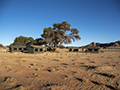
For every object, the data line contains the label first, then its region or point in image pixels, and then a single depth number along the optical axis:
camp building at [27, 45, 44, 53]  31.94
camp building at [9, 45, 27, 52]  38.72
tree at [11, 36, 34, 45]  71.44
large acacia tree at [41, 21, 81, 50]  39.95
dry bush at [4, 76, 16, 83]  5.68
